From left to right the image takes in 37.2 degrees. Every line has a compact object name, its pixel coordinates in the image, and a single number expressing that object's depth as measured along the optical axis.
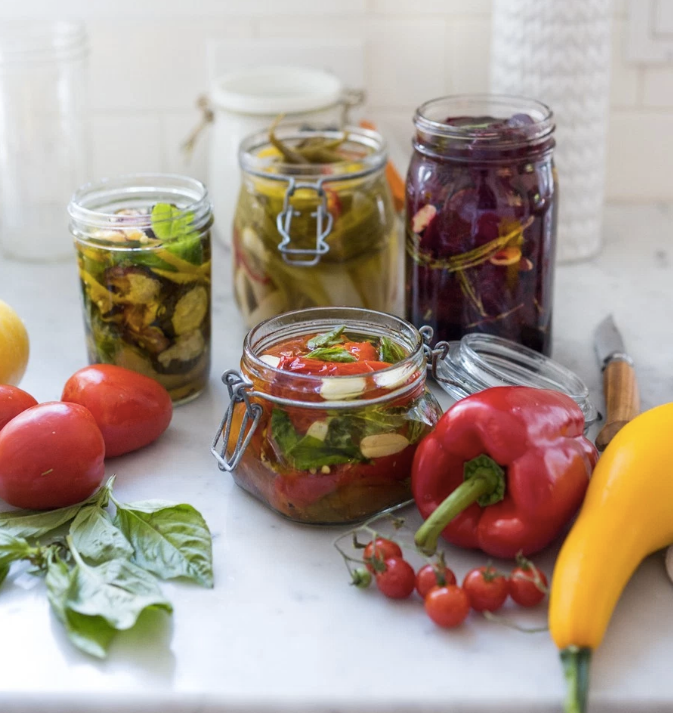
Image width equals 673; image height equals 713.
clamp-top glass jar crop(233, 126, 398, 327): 1.01
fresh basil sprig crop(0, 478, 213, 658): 0.67
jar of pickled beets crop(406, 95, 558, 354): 0.91
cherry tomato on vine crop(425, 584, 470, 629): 0.66
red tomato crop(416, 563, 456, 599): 0.67
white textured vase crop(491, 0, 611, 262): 1.14
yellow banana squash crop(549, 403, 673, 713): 0.63
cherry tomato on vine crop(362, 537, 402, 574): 0.69
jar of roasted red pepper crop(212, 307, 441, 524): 0.76
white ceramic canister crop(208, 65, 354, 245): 1.19
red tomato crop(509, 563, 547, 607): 0.67
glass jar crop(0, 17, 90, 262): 1.25
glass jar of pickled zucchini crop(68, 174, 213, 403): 0.91
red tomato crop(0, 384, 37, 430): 0.84
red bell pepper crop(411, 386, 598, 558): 0.71
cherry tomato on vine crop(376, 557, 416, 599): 0.69
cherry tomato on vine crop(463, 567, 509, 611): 0.67
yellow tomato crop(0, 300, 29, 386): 0.92
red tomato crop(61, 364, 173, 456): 0.86
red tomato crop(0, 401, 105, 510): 0.77
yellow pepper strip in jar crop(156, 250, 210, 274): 0.91
